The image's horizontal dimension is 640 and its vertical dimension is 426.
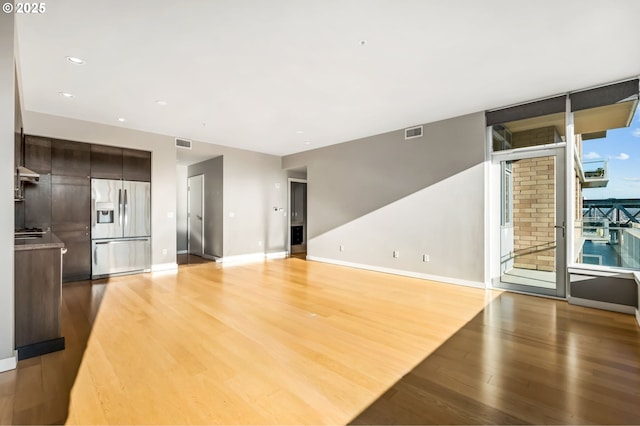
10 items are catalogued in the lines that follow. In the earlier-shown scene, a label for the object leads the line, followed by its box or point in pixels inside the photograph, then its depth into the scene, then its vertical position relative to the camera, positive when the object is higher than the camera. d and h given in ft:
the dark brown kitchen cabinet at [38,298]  8.50 -2.56
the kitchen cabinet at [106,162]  18.11 +3.16
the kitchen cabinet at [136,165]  19.20 +3.15
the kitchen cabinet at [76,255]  17.10 -2.51
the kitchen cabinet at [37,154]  15.98 +3.23
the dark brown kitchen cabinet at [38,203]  15.90 +0.50
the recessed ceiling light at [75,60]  10.50 +5.50
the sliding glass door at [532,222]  13.91 -0.50
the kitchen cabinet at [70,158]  16.84 +3.17
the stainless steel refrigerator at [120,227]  18.06 -0.93
